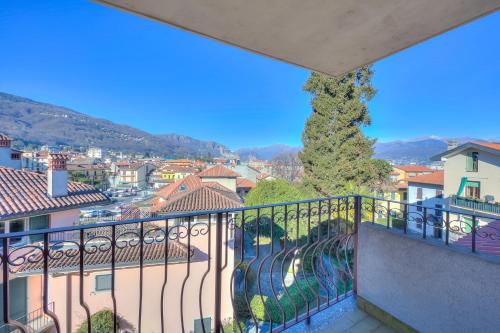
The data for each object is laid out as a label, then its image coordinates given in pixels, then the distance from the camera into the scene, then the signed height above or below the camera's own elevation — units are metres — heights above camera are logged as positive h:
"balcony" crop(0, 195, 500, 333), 1.14 -0.65
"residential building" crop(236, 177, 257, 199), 22.63 -1.97
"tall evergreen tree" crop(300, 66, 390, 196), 11.35 +1.39
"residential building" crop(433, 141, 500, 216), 10.06 -0.37
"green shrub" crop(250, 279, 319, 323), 6.46 -3.95
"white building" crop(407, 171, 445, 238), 13.33 -1.24
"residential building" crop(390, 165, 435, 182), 19.37 -0.23
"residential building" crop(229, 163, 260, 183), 25.68 -0.74
